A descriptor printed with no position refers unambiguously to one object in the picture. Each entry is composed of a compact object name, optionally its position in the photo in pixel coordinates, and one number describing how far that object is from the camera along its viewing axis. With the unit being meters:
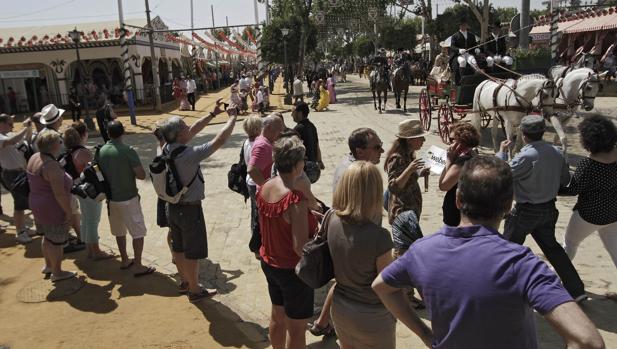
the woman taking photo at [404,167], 3.93
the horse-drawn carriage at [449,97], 10.79
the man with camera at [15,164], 6.84
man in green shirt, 5.10
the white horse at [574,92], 7.98
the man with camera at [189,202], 4.31
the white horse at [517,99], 8.37
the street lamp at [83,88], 19.42
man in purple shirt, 1.57
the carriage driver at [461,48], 10.80
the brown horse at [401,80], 18.19
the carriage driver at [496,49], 10.70
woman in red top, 3.08
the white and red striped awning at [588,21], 26.50
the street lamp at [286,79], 26.28
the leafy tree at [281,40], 34.69
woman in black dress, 3.71
